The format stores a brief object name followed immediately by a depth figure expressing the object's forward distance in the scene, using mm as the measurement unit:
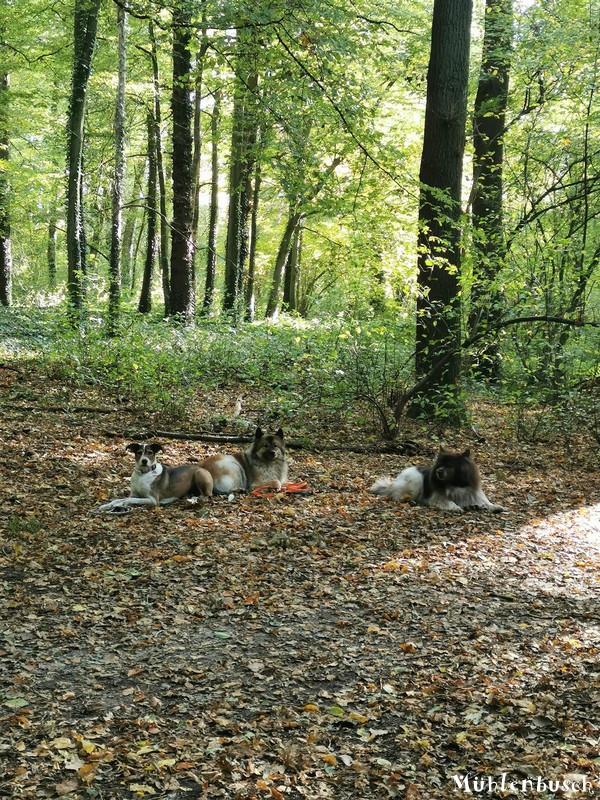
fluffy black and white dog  8812
